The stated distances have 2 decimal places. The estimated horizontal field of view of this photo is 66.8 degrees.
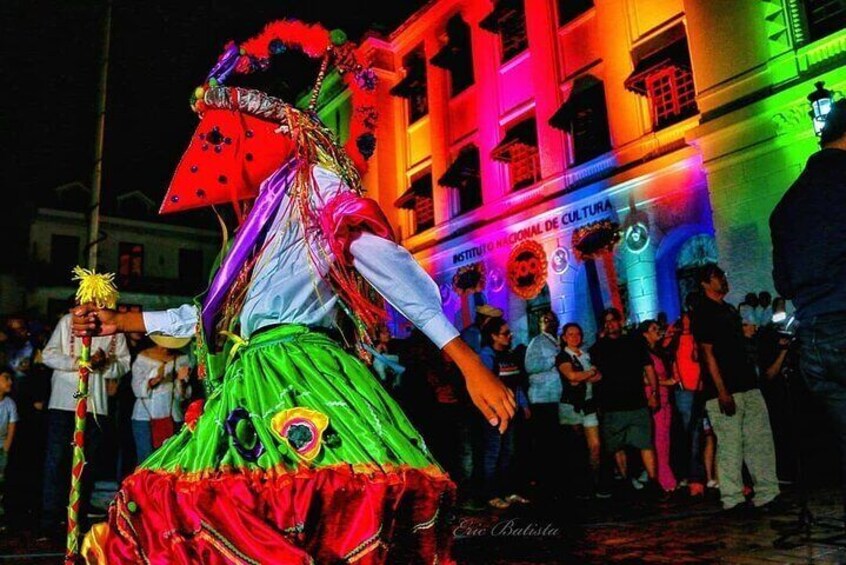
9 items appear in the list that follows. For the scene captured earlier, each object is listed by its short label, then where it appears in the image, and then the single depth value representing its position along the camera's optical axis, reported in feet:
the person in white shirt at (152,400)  23.73
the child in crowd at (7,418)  22.44
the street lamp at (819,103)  31.07
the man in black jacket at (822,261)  10.09
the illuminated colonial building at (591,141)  38.24
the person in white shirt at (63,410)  18.13
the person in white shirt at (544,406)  24.95
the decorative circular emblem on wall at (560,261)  52.85
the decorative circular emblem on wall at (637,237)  46.88
